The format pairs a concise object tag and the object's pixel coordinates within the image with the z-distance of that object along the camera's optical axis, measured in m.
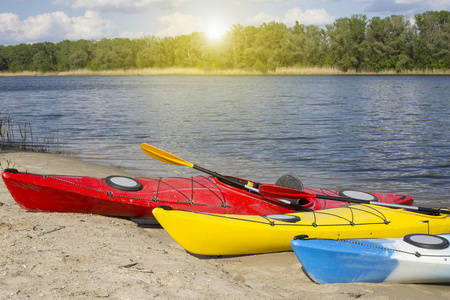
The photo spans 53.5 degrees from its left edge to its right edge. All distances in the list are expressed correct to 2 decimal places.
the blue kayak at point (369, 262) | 3.62
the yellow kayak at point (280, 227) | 4.05
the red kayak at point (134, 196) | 4.54
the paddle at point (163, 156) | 5.34
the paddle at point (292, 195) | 4.65
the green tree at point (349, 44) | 58.03
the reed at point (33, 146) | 9.07
